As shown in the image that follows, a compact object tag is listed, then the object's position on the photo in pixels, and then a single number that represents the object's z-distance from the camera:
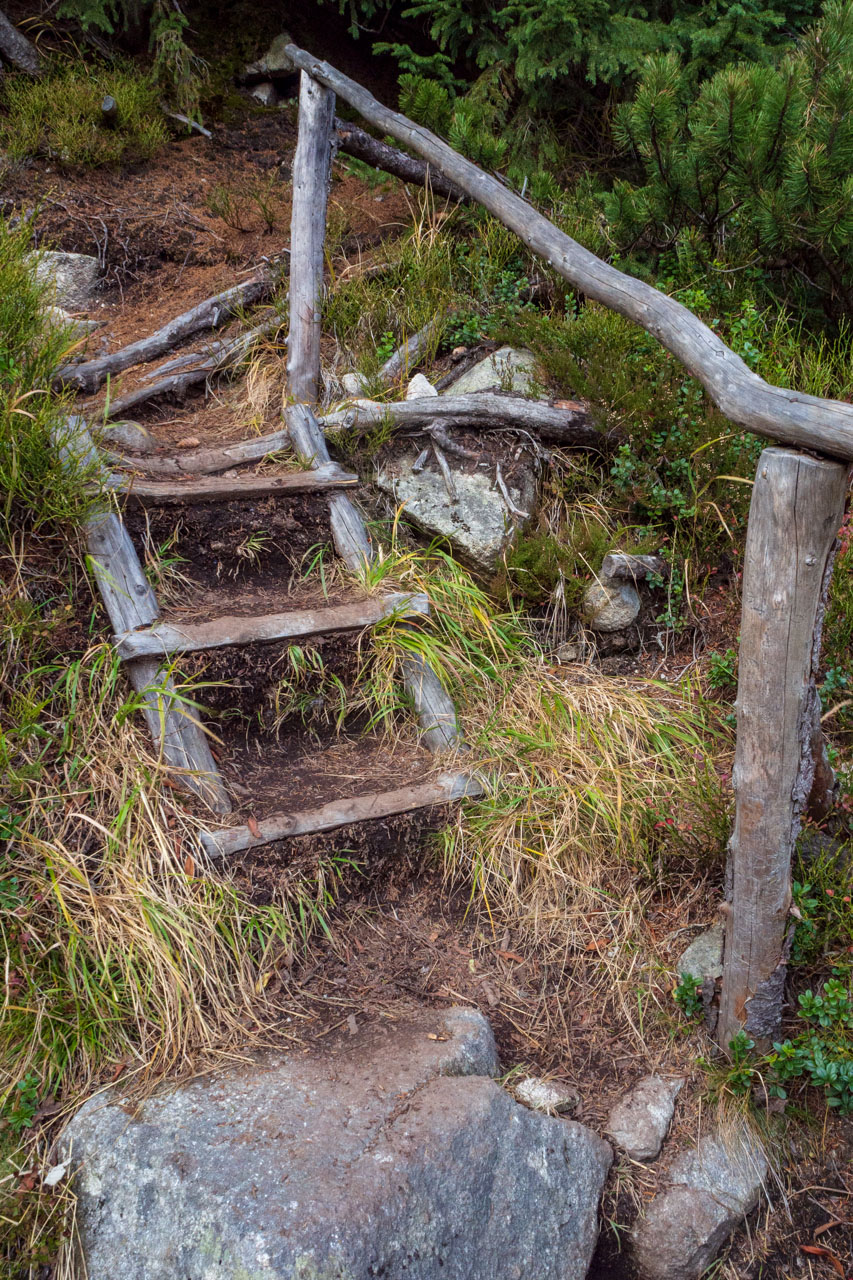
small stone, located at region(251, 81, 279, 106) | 6.96
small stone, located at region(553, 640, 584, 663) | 3.96
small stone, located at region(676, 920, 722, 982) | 2.88
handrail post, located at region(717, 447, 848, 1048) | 2.18
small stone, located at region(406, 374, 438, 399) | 4.52
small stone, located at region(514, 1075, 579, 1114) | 2.65
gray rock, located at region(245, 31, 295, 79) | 6.92
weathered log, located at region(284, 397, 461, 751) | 3.43
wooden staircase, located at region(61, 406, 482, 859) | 3.00
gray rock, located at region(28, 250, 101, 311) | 5.52
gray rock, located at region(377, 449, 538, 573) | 4.05
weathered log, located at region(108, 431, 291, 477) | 3.90
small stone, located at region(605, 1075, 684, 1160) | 2.62
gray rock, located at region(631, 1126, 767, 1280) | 2.49
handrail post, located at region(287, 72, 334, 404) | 4.47
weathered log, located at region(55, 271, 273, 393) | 4.69
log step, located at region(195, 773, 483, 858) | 2.84
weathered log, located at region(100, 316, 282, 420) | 4.70
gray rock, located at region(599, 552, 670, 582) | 3.91
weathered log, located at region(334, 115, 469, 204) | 4.78
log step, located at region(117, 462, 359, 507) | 3.62
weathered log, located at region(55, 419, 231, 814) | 2.99
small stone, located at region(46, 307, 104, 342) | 4.87
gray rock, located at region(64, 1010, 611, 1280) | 2.10
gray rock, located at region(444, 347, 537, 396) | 4.50
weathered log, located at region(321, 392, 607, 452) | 4.23
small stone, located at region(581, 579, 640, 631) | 3.94
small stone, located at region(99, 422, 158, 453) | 4.05
